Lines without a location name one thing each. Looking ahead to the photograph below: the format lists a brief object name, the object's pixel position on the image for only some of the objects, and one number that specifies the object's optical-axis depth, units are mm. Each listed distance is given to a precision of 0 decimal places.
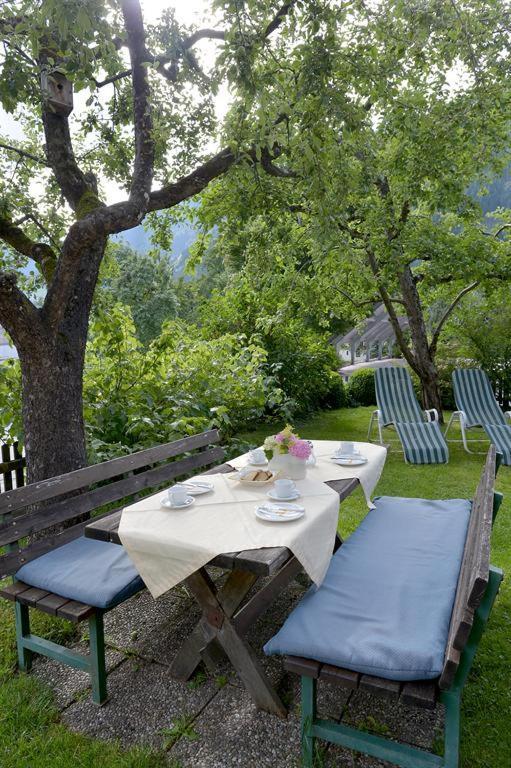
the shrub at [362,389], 11992
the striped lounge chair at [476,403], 7166
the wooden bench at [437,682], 1589
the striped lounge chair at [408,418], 6598
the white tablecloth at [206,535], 2125
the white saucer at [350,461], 3277
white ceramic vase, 2961
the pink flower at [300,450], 2887
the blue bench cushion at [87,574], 2303
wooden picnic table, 2100
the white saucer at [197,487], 2732
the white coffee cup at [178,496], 2529
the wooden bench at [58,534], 2336
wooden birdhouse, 3506
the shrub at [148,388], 4836
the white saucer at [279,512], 2318
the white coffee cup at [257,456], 3297
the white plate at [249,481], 2862
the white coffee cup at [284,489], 2604
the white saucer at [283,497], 2580
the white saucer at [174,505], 2494
